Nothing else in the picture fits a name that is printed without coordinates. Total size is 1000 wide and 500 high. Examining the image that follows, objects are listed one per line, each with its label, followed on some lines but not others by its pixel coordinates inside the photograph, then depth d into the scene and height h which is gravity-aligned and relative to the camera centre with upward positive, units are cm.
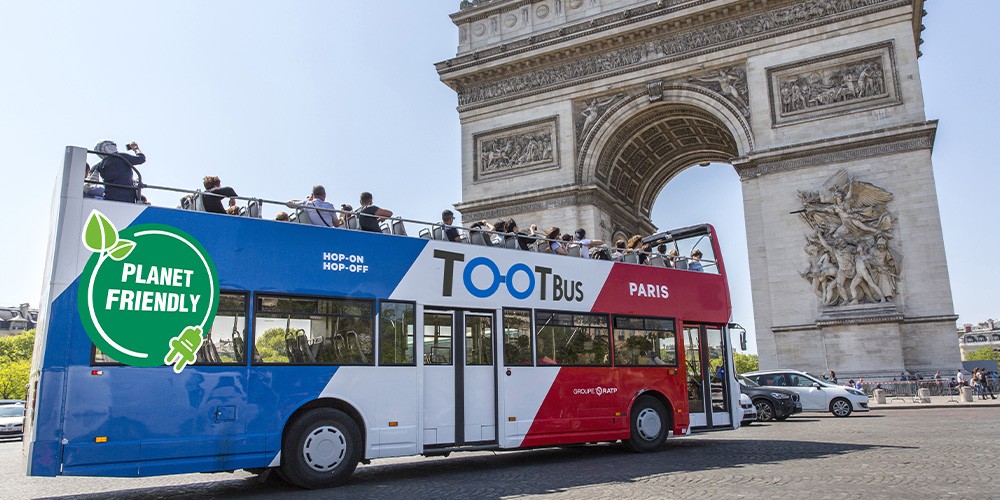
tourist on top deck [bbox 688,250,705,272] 1268 +193
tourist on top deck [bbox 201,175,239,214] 816 +210
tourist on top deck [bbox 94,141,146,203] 755 +222
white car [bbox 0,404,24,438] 2200 -77
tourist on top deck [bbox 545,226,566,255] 1104 +198
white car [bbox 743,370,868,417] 1973 -43
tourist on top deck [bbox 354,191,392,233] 922 +213
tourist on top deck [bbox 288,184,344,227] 897 +210
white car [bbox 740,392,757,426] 1563 -60
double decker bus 704 +46
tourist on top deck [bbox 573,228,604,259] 1127 +213
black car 1883 -65
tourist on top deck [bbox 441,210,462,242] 994 +202
